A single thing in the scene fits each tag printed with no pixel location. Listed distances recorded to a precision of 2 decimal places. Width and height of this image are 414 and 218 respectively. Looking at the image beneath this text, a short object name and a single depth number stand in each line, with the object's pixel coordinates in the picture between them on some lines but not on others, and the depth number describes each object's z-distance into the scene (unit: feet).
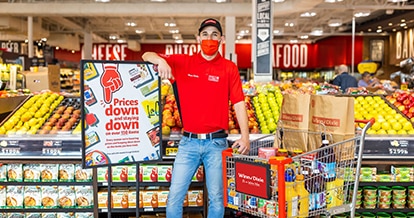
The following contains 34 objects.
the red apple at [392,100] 15.74
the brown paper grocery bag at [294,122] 10.47
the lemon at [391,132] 13.15
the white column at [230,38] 54.95
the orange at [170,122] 13.10
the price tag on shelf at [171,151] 12.50
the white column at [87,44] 75.36
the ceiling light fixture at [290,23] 71.47
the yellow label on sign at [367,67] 44.01
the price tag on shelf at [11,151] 12.33
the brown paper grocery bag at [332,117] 9.84
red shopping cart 8.19
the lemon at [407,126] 13.34
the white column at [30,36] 55.77
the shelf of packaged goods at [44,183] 12.55
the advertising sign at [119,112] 8.71
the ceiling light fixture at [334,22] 57.82
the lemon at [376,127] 13.42
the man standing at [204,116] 10.38
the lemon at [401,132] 13.19
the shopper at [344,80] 35.17
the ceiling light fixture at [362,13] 53.42
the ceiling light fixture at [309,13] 58.28
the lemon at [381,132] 13.19
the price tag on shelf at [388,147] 12.59
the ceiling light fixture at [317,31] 66.26
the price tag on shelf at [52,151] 12.29
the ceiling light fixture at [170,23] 69.92
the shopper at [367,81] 40.45
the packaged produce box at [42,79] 34.71
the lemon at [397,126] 13.32
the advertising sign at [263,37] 31.07
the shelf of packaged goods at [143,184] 12.66
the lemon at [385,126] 13.38
